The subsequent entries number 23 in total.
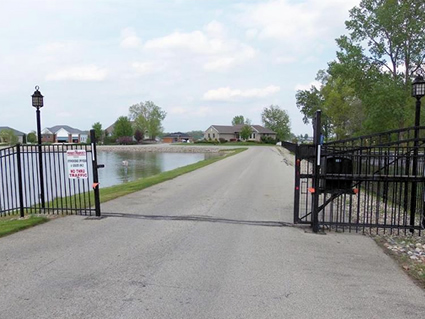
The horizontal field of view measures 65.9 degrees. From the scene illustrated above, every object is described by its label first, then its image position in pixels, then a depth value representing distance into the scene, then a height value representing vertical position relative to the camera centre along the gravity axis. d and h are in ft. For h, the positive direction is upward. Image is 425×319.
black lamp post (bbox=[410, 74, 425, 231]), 20.65 +1.28
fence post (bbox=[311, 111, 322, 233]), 20.67 -1.92
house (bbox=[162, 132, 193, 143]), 474.49 -2.21
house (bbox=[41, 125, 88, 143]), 372.52 +4.90
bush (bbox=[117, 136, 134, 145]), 322.96 -3.19
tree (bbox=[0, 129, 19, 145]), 266.96 +0.50
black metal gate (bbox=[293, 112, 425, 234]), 19.89 -2.56
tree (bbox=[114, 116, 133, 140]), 328.51 +8.82
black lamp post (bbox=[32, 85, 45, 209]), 25.59 +2.51
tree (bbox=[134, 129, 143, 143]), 346.13 +1.77
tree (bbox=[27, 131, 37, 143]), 282.77 +0.40
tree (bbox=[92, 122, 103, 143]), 319.27 +7.78
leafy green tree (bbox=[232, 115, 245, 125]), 451.81 +22.09
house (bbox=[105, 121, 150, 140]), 373.48 +3.04
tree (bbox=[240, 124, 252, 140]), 331.36 +3.94
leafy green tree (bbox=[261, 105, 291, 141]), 379.35 +17.48
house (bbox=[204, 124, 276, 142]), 348.18 +4.06
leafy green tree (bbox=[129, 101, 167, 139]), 376.89 +22.80
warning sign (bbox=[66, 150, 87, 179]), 24.85 -2.05
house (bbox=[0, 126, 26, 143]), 329.40 +4.92
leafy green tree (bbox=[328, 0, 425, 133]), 81.61 +21.00
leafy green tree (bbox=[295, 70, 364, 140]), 161.79 +12.01
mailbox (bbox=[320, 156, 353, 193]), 21.03 -2.40
